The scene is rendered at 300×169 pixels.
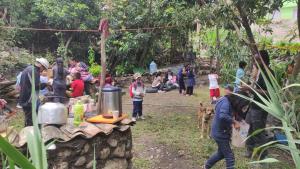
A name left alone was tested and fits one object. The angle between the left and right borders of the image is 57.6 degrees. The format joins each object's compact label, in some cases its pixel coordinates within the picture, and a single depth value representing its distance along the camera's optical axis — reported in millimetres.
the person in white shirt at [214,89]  6851
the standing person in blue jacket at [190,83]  8015
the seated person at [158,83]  8787
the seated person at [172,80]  8967
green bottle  3270
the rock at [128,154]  3565
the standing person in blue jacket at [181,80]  8257
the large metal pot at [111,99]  3491
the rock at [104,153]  3323
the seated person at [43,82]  5273
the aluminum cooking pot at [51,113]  2943
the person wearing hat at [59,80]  5129
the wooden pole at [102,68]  3550
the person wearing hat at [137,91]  5726
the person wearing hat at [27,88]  4015
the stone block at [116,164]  3375
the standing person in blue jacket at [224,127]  3393
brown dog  4912
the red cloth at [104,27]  3570
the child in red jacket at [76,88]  5793
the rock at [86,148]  3138
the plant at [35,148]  639
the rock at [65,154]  2990
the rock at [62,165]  2976
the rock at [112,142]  3370
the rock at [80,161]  3094
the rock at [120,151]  3439
